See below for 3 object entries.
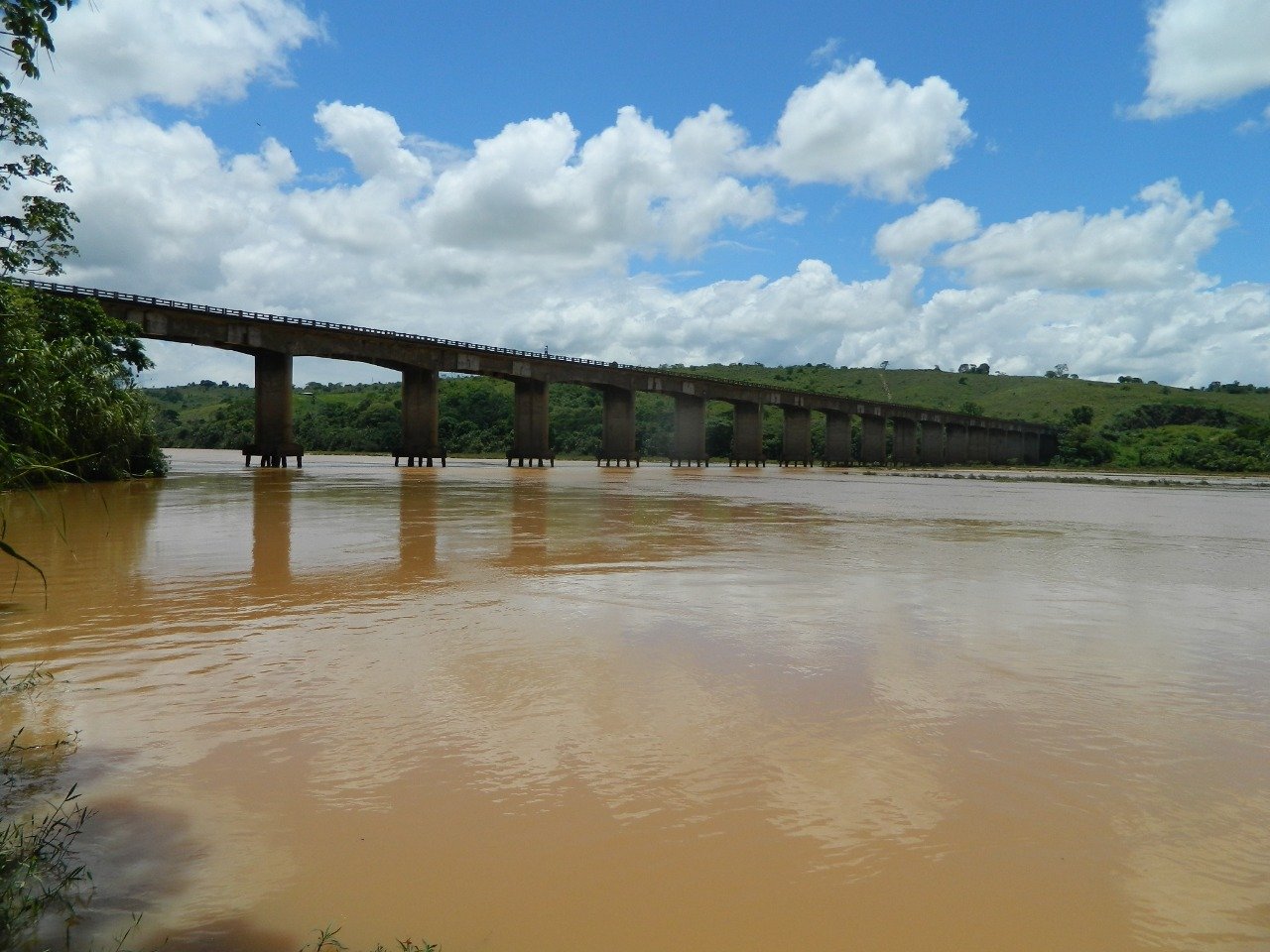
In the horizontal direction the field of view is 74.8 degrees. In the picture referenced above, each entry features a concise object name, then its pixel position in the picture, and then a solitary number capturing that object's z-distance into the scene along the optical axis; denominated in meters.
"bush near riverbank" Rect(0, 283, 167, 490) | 26.05
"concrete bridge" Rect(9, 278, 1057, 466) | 49.78
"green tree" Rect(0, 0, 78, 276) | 28.47
